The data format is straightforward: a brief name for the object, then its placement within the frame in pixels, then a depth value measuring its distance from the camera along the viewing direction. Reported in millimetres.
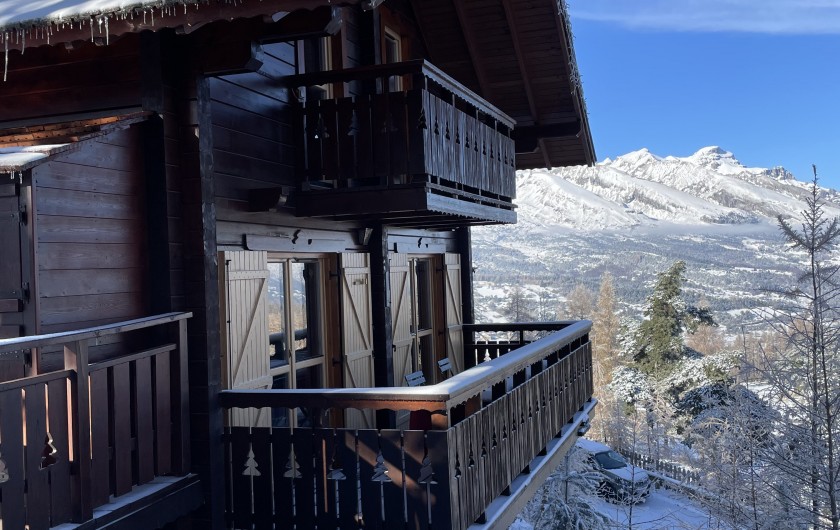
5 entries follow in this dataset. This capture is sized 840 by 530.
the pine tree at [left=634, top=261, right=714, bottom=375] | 42844
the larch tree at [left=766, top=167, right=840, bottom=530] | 18891
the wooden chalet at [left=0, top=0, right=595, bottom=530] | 4906
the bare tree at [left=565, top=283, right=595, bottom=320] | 69625
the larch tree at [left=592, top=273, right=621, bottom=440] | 50938
